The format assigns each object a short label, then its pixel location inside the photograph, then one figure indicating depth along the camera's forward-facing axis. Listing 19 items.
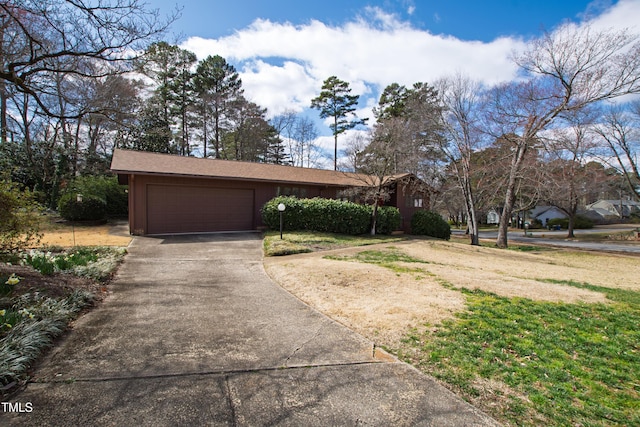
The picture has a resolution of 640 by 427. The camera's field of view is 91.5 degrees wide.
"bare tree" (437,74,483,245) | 17.81
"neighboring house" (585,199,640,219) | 49.91
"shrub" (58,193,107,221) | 14.98
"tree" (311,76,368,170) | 30.81
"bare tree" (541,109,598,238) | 16.09
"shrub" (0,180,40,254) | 4.91
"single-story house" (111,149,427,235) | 12.38
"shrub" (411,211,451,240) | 17.98
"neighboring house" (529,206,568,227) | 46.91
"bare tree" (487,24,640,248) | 14.16
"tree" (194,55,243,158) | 27.52
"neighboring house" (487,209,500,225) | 53.66
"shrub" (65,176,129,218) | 16.36
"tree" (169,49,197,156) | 27.33
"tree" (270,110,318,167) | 33.16
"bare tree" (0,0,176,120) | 5.48
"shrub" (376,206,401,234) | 15.80
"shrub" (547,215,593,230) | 40.78
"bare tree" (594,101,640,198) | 24.05
